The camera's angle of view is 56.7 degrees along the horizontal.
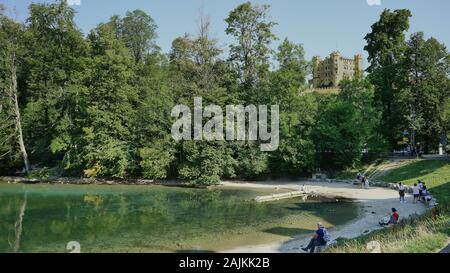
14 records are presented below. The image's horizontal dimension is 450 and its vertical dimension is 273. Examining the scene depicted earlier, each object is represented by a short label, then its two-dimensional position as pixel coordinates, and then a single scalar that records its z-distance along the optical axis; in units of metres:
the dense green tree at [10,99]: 44.44
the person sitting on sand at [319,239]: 15.27
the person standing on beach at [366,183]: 32.06
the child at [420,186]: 25.33
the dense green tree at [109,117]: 40.72
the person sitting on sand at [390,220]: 18.74
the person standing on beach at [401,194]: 24.96
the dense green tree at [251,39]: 44.28
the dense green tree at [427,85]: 37.16
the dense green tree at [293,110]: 38.41
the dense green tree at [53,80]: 44.66
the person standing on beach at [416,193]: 25.30
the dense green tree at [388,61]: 40.62
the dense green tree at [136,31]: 60.09
